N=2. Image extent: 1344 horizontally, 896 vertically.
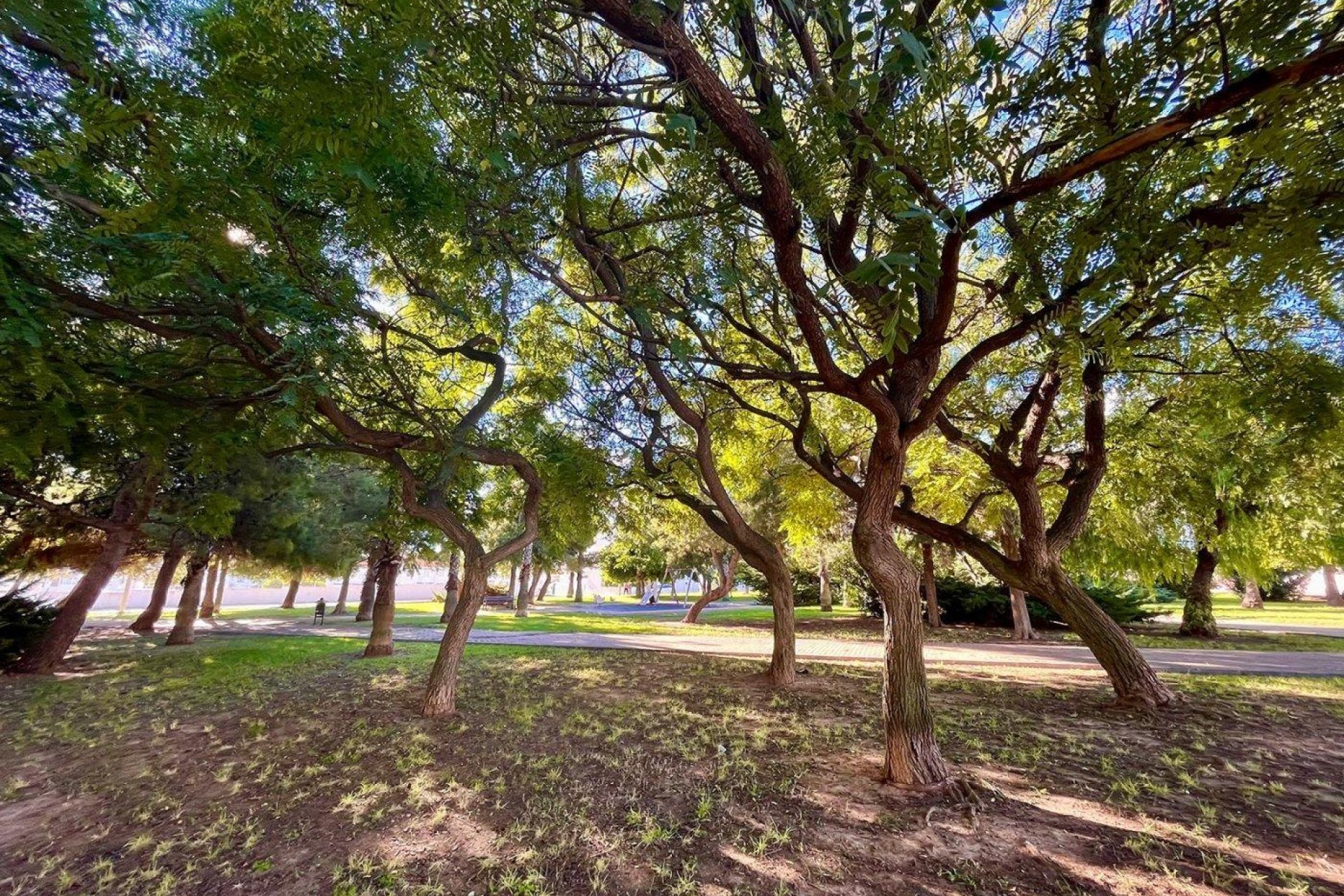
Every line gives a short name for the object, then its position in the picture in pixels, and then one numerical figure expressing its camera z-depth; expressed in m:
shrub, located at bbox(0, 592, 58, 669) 9.30
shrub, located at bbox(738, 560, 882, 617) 23.23
